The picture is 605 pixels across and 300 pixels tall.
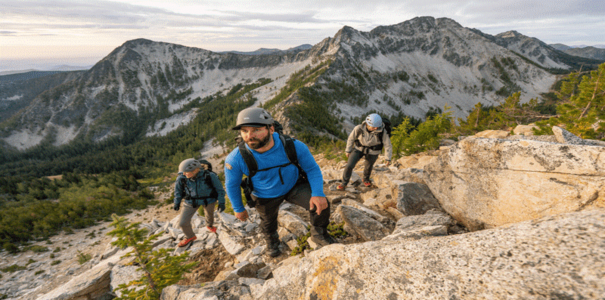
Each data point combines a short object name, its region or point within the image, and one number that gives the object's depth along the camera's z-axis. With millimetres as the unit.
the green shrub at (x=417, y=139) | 13046
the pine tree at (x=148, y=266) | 3975
